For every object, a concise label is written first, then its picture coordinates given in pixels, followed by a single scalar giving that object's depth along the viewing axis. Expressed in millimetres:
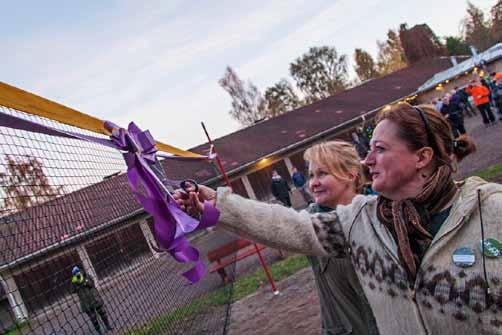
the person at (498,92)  15632
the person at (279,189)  16250
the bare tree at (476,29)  48219
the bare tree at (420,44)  45675
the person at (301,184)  16797
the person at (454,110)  14688
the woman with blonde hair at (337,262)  2600
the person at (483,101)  16062
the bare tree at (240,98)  51719
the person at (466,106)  20781
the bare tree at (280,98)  55531
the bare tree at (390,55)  57281
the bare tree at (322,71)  55688
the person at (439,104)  16348
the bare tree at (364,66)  57094
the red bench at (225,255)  10000
